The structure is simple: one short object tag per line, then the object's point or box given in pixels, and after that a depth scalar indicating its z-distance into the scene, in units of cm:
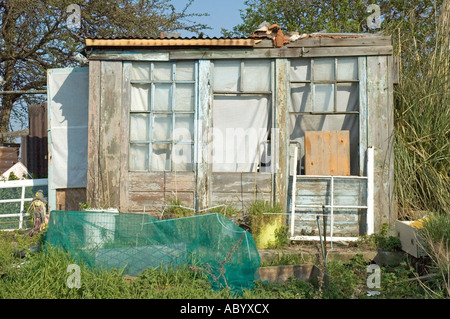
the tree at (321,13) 1736
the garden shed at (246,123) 830
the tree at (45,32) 1457
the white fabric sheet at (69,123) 952
